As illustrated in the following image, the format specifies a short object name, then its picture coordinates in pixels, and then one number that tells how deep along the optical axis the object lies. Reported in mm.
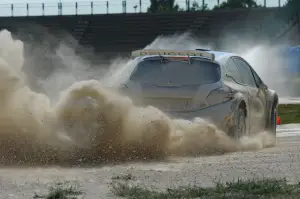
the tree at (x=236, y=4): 62781
